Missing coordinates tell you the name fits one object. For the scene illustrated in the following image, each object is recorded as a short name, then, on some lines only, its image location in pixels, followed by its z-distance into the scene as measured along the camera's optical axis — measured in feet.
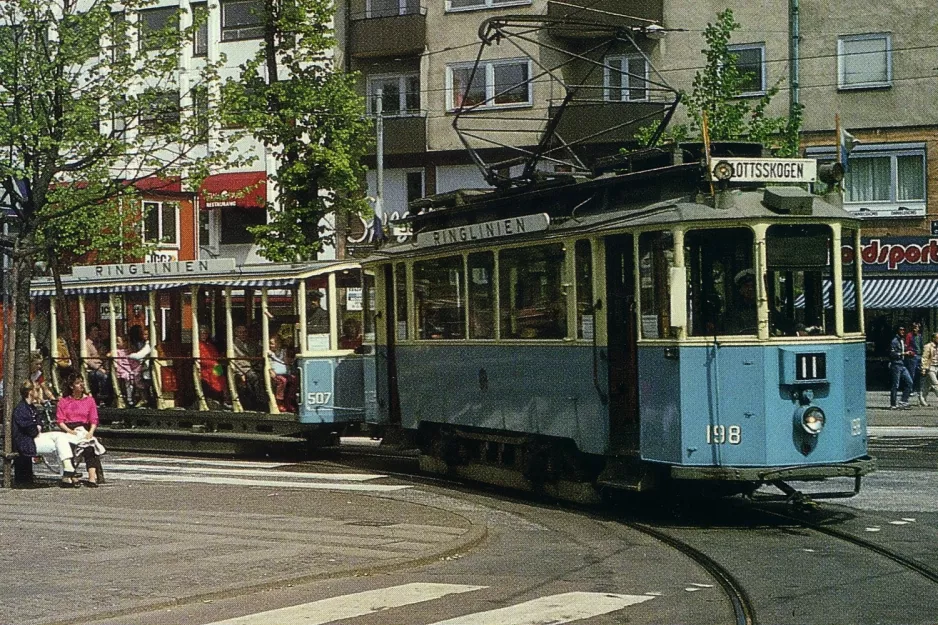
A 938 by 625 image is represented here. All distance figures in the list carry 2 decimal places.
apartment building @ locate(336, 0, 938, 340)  115.14
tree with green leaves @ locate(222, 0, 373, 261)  101.76
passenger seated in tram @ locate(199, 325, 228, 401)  71.41
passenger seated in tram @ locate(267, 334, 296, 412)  69.10
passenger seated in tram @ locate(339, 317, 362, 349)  68.54
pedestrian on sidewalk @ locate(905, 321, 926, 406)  104.12
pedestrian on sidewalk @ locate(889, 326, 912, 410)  99.30
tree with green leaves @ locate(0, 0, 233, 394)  62.64
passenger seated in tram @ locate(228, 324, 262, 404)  69.97
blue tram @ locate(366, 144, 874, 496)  42.83
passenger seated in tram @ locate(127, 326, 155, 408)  74.38
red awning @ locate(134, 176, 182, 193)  68.19
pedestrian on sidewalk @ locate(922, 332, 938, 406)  98.53
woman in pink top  59.72
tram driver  42.88
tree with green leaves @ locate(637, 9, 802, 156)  89.20
